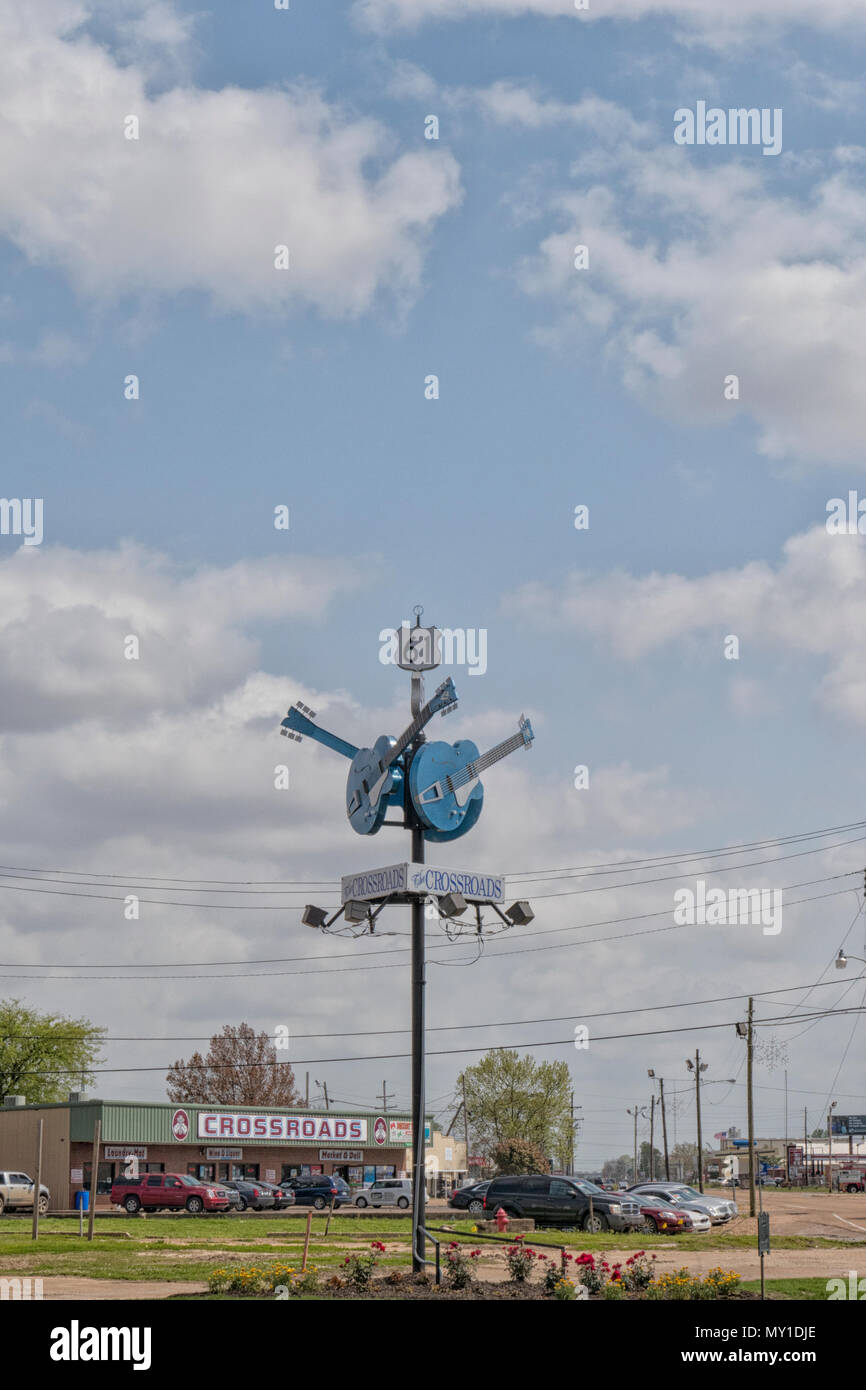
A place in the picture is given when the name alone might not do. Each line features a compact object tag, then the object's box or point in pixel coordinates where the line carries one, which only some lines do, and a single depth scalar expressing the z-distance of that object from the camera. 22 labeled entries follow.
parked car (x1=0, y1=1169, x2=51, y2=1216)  50.25
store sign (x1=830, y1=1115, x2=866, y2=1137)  163.50
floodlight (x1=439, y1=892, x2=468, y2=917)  26.39
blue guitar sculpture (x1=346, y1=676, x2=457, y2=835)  26.66
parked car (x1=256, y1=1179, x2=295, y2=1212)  55.94
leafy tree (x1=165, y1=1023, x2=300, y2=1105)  109.56
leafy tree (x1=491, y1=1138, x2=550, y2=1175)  91.81
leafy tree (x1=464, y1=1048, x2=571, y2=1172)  109.19
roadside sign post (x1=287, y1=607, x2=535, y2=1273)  26.27
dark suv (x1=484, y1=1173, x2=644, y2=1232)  40.97
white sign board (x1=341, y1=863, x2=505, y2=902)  26.02
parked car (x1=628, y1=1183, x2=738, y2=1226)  49.84
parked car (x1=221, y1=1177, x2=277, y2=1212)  54.75
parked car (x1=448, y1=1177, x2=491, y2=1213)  50.12
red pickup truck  51.97
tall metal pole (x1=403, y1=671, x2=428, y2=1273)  24.34
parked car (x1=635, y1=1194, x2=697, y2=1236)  42.38
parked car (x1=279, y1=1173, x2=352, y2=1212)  57.59
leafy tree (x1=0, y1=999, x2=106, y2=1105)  105.25
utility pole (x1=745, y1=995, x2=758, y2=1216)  65.38
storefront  64.19
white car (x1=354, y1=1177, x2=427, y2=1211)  60.16
